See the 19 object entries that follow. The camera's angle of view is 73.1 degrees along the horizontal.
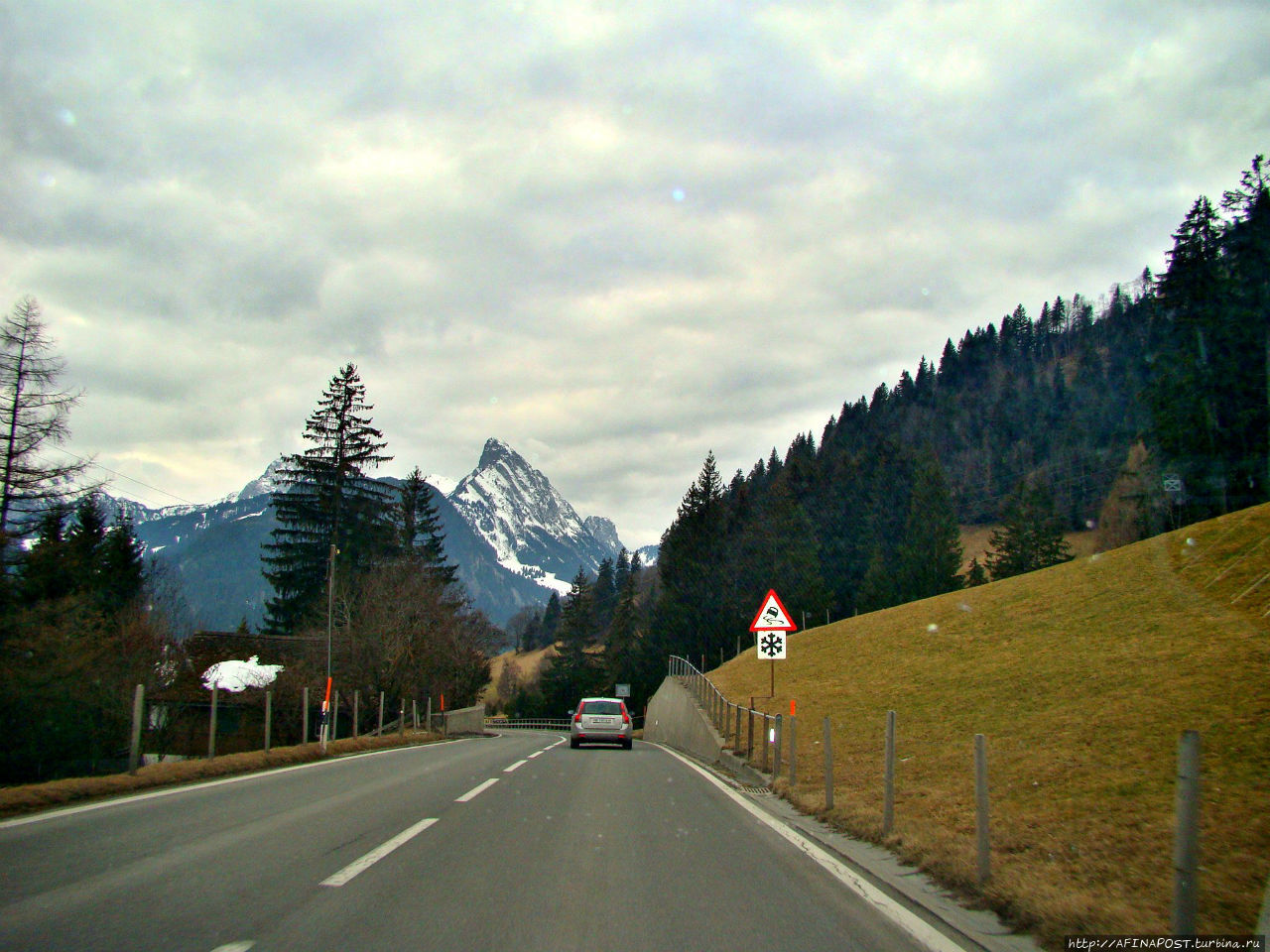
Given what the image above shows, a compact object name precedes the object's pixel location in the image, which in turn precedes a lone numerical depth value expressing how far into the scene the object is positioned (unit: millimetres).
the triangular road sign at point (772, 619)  18047
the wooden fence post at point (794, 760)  12547
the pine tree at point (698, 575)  76312
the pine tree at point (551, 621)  179375
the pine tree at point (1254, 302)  36188
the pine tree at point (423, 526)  69188
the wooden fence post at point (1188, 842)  4020
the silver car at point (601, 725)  25859
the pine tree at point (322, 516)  52562
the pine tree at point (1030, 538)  69188
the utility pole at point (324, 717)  21453
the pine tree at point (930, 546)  66988
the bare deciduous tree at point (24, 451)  25031
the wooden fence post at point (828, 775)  10250
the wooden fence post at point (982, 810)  6160
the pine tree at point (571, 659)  103125
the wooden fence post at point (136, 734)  12305
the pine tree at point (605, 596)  150500
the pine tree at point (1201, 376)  37719
